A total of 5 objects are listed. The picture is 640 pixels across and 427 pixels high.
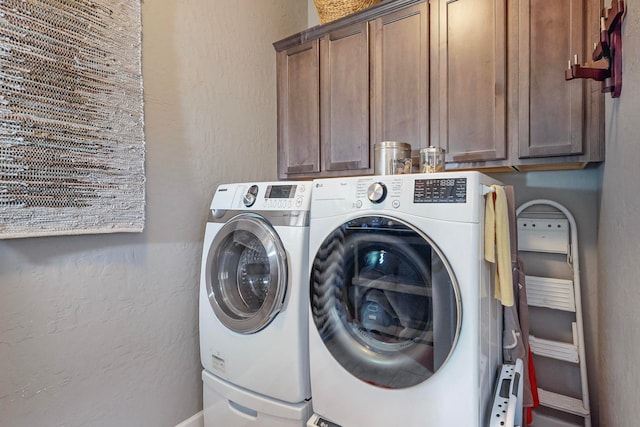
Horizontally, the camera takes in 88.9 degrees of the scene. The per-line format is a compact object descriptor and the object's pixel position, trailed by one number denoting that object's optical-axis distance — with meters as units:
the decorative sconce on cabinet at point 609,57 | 0.93
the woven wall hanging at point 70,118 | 1.13
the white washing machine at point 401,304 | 0.99
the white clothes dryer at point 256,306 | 1.33
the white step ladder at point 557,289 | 1.51
